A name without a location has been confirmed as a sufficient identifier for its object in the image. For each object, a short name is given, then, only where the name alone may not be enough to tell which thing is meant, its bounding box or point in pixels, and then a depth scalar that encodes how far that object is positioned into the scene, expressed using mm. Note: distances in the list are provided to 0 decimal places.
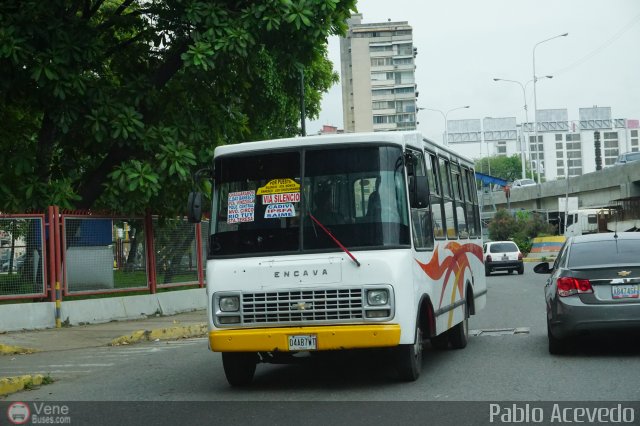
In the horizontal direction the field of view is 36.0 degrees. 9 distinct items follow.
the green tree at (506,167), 191875
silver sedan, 11250
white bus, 9641
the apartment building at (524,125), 117500
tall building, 144500
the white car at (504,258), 45188
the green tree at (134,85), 18109
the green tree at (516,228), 86125
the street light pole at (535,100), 92062
